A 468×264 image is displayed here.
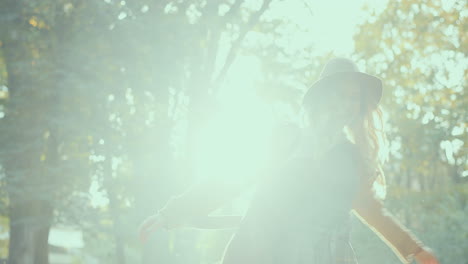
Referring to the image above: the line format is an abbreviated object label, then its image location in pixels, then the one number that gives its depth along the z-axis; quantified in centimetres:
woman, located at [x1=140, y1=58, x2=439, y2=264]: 283
